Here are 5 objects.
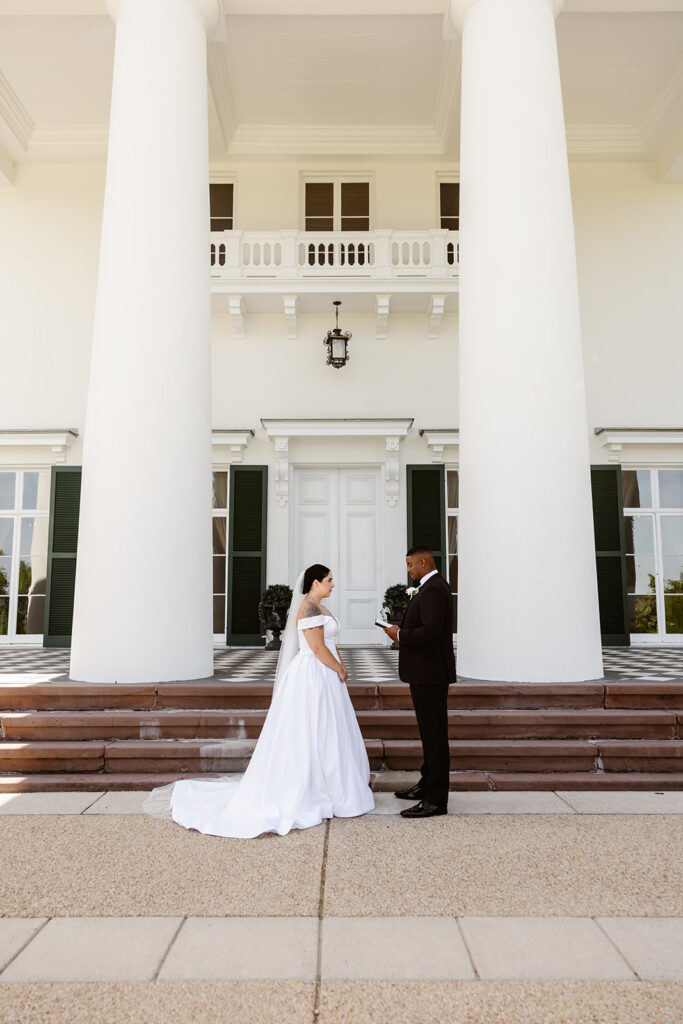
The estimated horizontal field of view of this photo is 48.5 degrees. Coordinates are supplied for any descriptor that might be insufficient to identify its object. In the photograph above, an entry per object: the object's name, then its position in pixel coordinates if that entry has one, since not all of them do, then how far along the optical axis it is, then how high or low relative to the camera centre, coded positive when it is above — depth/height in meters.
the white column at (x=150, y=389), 6.82 +1.86
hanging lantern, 11.64 +3.74
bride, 4.75 -1.10
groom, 4.92 -0.56
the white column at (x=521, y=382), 6.81 +1.94
